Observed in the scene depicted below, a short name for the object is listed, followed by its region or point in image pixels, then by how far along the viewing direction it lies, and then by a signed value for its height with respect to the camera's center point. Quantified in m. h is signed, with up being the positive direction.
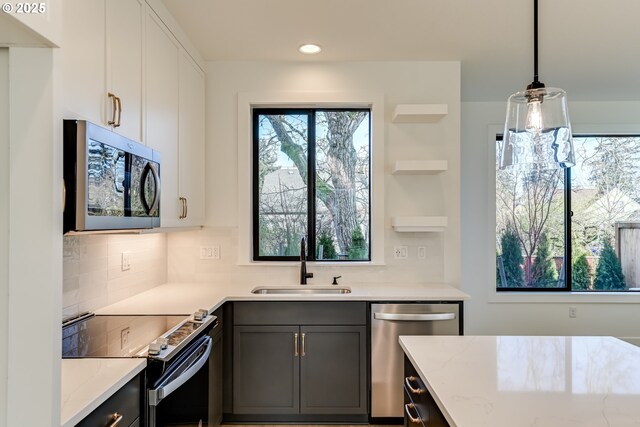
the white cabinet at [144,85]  1.42 +0.61
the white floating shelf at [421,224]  2.83 -0.07
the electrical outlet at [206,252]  3.00 -0.30
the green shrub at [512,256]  3.89 -0.43
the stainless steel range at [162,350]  1.38 -0.52
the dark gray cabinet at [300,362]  2.50 -0.97
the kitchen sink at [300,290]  2.87 -0.57
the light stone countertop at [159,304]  1.06 -0.52
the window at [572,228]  3.89 -0.14
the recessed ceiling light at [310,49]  2.71 +1.19
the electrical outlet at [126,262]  2.31 -0.30
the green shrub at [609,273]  3.89 -0.59
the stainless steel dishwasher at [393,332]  2.48 -0.77
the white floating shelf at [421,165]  2.81 +0.36
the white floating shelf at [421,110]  2.81 +0.76
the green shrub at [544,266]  3.89 -0.52
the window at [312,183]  3.13 +0.25
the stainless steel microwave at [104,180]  1.18 +0.12
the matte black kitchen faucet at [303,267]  2.90 -0.40
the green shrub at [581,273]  3.90 -0.60
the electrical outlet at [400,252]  3.01 -0.30
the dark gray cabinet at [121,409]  1.07 -0.59
